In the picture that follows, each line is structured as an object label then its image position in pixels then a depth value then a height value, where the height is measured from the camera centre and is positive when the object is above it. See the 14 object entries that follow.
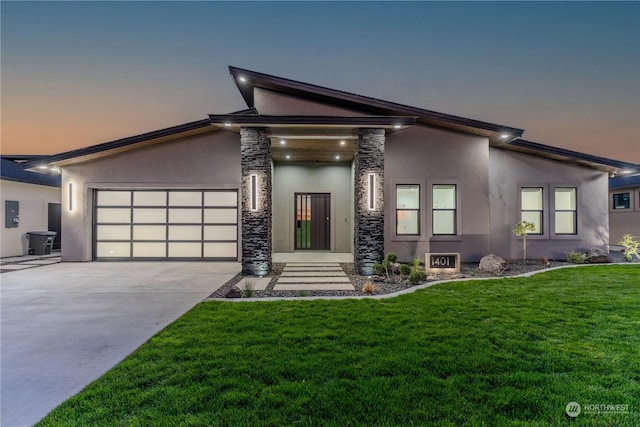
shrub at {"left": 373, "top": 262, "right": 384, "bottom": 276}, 7.61 -1.23
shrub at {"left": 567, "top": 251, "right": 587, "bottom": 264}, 9.43 -1.15
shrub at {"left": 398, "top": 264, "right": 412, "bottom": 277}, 7.14 -1.19
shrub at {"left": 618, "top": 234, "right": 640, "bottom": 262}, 9.94 -0.89
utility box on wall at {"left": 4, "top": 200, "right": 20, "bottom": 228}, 11.16 +0.17
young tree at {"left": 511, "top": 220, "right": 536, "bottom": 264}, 9.12 -0.22
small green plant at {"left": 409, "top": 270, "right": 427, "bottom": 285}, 6.63 -1.24
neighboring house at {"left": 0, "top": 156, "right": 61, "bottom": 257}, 11.15 +0.56
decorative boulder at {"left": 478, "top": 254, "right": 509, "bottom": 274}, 7.99 -1.18
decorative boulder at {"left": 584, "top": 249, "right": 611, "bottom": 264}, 9.48 -1.19
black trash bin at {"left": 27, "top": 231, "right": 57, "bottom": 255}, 11.89 -0.91
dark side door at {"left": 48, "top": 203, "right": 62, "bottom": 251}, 13.03 -0.14
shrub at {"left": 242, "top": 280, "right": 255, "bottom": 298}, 5.66 -1.39
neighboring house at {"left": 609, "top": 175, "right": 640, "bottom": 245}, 15.27 +0.73
